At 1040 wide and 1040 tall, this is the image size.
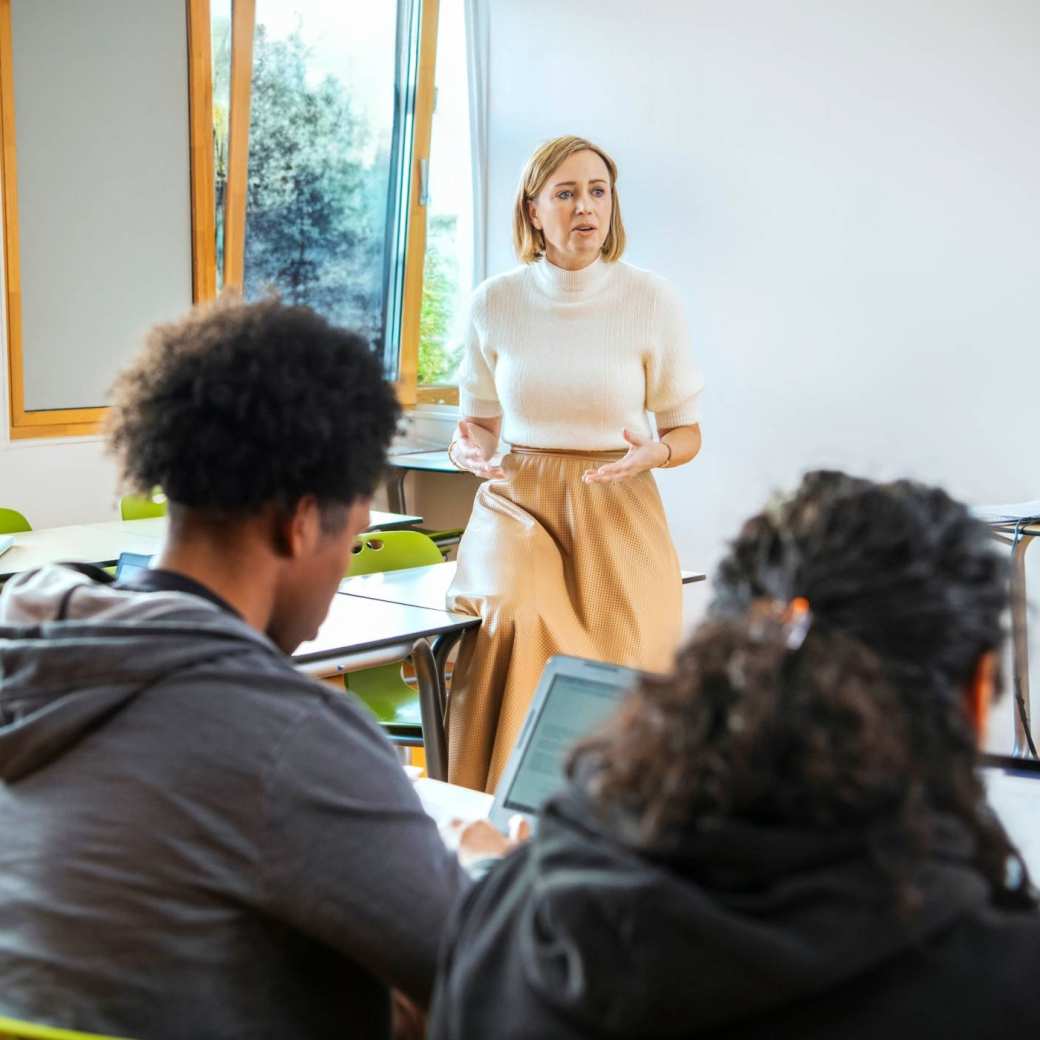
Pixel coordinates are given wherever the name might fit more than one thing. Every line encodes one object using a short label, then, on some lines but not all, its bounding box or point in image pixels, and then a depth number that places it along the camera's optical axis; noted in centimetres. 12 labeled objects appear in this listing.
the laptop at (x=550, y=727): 167
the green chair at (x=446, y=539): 499
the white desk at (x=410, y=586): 314
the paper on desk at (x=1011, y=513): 362
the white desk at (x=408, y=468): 548
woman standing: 309
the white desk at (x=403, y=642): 267
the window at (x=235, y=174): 455
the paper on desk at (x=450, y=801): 171
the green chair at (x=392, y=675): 303
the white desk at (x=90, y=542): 344
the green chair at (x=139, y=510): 418
